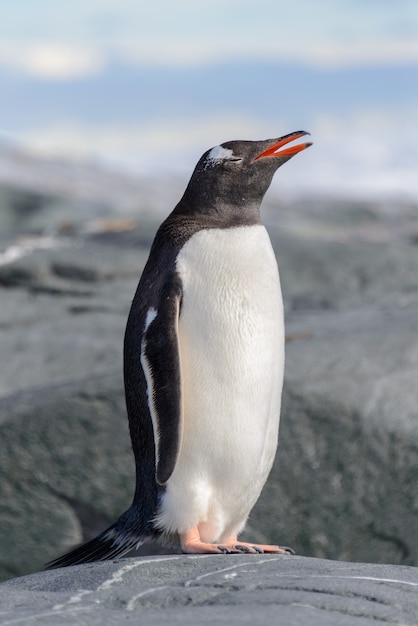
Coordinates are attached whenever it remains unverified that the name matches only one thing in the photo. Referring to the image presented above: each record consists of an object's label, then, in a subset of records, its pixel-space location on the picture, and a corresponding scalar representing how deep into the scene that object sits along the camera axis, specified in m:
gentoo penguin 7.35
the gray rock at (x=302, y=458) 9.85
